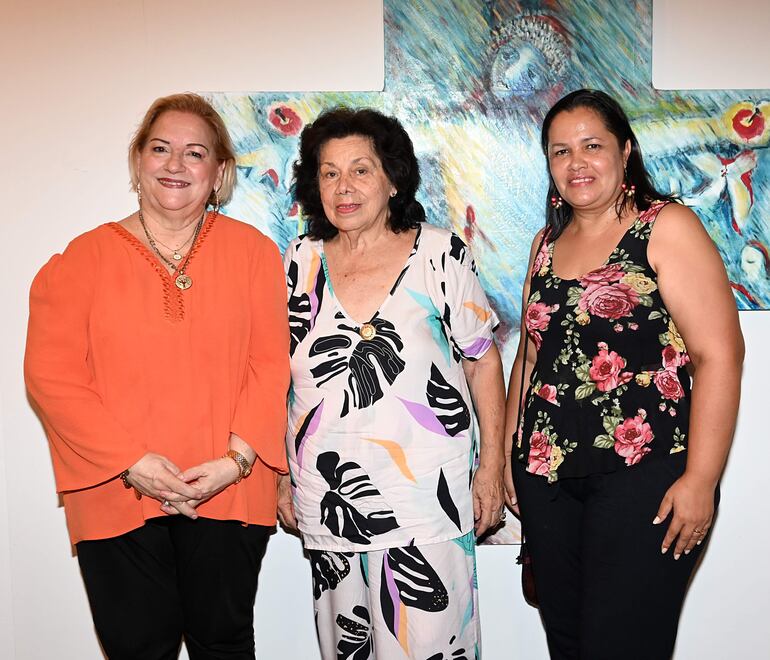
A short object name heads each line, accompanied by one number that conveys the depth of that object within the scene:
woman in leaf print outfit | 1.99
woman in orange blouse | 1.87
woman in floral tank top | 1.78
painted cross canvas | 2.43
